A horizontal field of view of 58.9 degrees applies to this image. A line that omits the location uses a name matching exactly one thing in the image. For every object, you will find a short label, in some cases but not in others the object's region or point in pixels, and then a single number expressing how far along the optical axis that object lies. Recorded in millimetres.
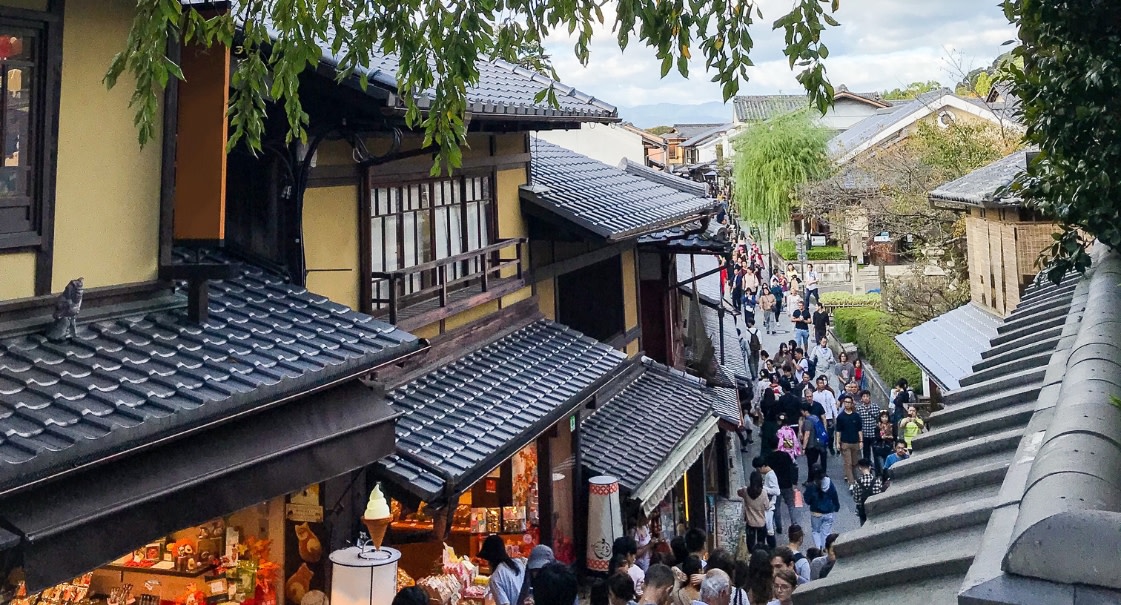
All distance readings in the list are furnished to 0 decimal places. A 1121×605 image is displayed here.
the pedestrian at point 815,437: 20344
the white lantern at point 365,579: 7906
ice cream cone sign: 8438
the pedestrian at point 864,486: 16656
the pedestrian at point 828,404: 22812
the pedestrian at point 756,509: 15836
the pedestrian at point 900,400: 22562
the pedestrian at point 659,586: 8398
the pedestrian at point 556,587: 8156
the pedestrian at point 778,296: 42469
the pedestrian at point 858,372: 26484
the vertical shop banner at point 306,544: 8695
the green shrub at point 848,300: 40875
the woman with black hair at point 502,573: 9766
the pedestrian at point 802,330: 33719
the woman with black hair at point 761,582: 8500
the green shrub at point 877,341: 26328
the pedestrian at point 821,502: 16266
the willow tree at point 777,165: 55312
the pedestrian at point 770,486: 16328
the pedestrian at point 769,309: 41844
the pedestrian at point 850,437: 19875
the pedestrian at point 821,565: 10680
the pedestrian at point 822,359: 29812
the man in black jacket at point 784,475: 18141
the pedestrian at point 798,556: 10773
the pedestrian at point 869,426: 20000
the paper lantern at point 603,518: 12562
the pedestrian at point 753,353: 30967
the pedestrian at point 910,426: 19203
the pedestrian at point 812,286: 40031
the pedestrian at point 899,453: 17536
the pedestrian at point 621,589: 8477
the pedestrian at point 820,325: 33844
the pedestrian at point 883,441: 19375
